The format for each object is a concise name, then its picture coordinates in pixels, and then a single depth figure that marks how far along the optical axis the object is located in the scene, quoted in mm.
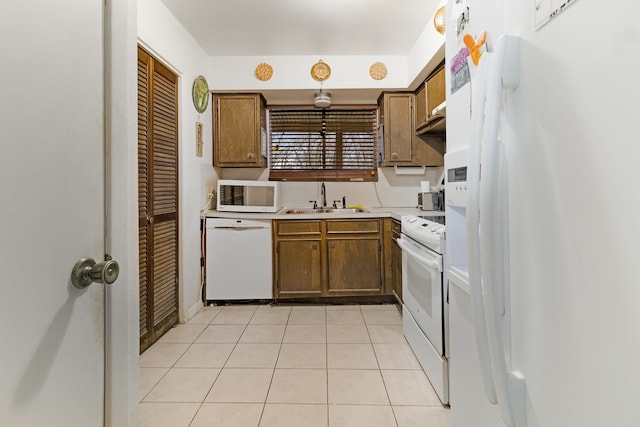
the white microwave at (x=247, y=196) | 3191
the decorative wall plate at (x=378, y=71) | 3281
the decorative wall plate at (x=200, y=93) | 2954
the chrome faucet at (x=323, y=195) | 3719
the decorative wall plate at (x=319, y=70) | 3264
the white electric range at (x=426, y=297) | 1627
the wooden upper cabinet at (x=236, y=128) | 3379
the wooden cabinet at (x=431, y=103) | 2680
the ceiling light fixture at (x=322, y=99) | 3373
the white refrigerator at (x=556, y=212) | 439
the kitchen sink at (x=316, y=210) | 3555
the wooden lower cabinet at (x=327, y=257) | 3154
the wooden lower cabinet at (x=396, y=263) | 2840
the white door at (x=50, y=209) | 558
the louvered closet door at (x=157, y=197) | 2168
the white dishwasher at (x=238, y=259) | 3121
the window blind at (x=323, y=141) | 3771
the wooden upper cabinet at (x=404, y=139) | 3383
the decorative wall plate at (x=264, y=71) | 3275
